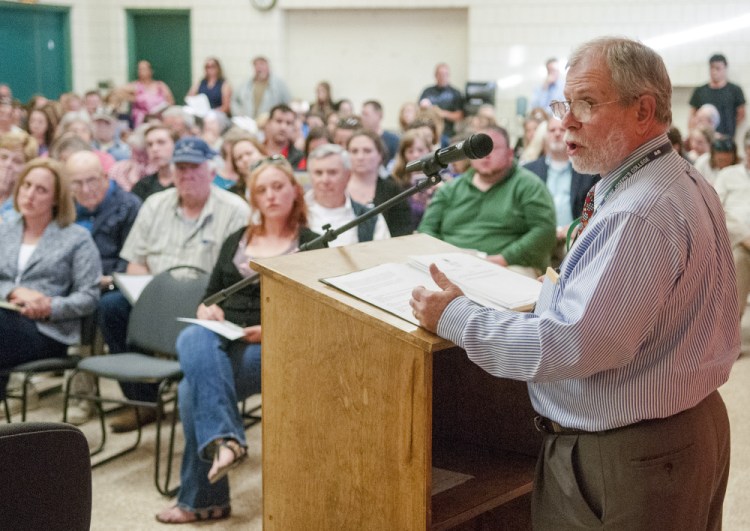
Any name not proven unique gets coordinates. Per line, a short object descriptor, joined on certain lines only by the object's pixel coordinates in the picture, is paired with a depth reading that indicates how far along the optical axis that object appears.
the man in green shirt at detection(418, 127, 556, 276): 4.24
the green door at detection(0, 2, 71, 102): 11.44
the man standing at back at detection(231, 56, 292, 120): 11.08
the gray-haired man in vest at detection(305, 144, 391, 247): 4.12
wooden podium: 1.76
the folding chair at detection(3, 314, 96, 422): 3.54
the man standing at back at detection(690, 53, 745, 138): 9.61
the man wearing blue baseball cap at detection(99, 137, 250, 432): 3.96
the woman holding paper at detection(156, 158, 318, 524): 2.92
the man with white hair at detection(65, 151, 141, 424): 4.44
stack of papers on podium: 1.82
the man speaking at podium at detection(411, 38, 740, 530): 1.46
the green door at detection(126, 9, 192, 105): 12.02
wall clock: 11.41
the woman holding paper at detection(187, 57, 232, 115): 11.34
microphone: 1.89
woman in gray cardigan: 3.65
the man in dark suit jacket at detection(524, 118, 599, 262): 5.09
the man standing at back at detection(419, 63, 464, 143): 10.34
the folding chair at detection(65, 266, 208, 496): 3.40
